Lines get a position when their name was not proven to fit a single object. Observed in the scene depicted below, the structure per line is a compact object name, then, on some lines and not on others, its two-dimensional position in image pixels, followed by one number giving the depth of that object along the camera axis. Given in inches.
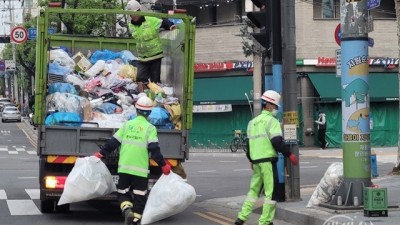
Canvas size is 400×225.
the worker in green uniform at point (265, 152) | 452.4
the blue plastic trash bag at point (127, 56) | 607.3
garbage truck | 507.8
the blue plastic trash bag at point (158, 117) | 529.0
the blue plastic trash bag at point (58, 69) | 552.7
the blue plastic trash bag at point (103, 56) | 600.4
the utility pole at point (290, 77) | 589.9
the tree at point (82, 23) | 1317.9
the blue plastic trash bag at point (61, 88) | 543.5
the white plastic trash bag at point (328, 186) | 537.3
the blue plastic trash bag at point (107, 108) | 550.2
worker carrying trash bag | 437.1
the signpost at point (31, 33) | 1690.0
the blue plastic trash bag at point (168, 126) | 530.6
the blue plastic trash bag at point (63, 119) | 520.1
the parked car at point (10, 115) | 2979.8
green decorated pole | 513.7
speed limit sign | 1848.4
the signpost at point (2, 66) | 3115.7
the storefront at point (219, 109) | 1578.5
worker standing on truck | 579.5
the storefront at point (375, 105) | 1540.4
